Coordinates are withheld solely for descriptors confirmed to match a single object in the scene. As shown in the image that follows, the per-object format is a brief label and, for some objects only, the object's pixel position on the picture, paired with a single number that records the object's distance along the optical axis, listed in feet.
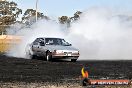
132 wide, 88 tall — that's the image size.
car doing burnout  73.72
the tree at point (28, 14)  335.42
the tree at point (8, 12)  272.64
